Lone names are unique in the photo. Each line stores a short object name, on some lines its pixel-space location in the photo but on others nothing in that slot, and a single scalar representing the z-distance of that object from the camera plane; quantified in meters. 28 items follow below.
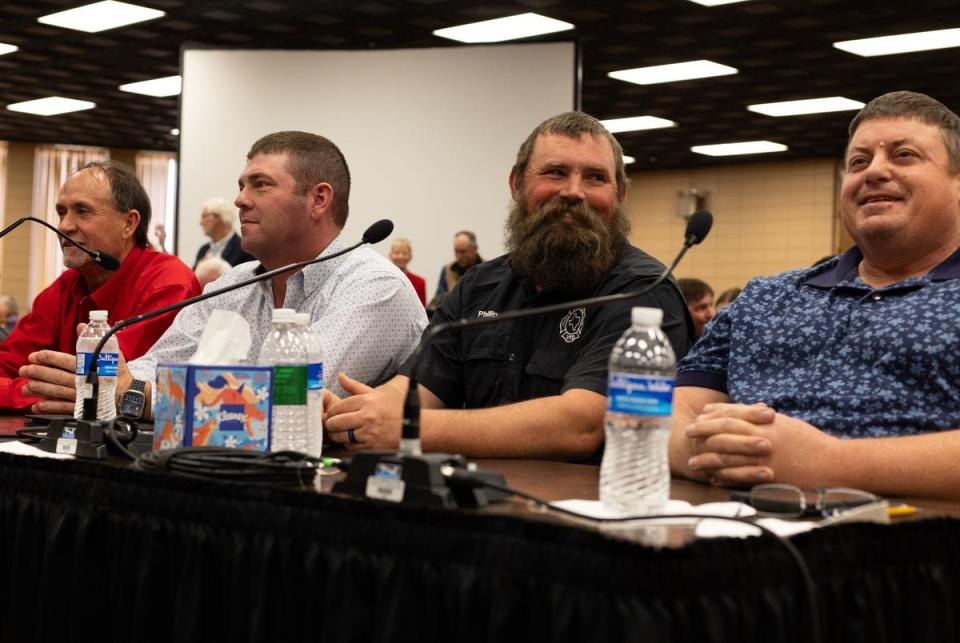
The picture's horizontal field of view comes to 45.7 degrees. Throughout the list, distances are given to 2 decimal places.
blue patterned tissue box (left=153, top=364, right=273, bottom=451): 1.61
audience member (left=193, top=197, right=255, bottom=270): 6.78
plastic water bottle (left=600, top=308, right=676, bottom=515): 1.30
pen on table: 1.33
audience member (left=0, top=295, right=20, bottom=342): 10.52
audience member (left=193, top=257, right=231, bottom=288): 5.68
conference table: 1.10
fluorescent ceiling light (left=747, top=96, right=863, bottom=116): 9.87
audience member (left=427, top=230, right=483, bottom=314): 6.94
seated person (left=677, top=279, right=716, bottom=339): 5.52
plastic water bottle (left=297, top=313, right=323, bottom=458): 1.81
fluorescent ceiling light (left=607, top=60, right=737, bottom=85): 8.65
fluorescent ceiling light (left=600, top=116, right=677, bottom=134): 10.91
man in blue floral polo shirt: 1.68
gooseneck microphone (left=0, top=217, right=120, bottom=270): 2.40
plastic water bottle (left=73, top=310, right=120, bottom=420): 2.23
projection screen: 7.07
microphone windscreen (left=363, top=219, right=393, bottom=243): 2.08
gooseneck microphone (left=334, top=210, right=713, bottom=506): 1.29
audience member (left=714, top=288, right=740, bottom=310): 5.52
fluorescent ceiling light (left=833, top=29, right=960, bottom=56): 7.68
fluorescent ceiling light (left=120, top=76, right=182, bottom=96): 9.84
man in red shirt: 3.09
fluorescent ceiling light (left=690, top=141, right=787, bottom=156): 12.26
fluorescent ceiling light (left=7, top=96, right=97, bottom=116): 10.95
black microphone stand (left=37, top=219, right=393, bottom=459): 1.75
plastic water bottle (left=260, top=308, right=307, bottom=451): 1.68
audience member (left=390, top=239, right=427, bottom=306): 7.23
